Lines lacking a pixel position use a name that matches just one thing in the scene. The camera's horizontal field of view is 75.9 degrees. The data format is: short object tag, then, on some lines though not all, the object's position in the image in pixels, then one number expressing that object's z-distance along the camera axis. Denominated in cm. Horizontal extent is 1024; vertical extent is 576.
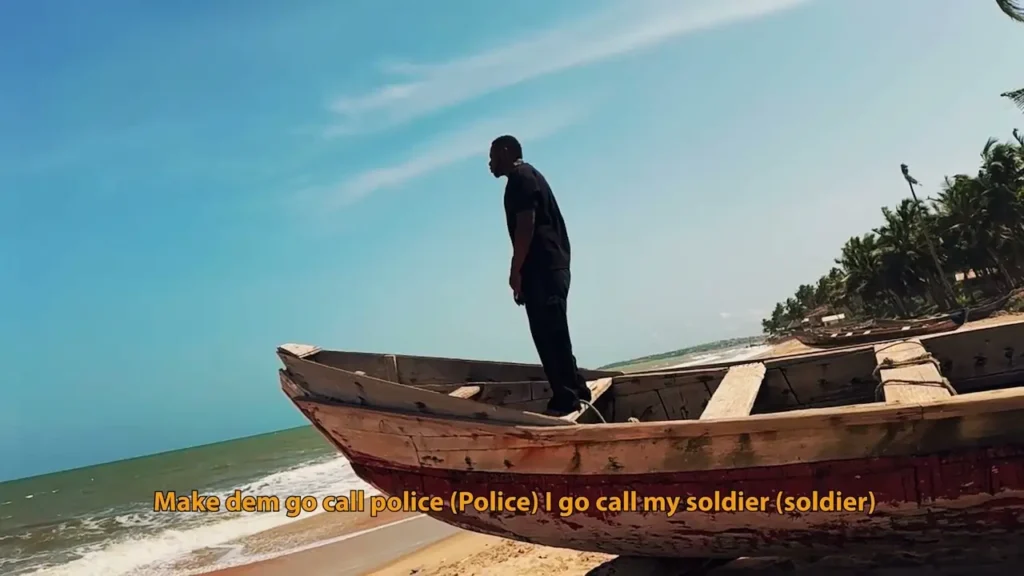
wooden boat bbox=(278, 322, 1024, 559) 258
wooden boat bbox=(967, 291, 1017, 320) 2129
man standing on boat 371
